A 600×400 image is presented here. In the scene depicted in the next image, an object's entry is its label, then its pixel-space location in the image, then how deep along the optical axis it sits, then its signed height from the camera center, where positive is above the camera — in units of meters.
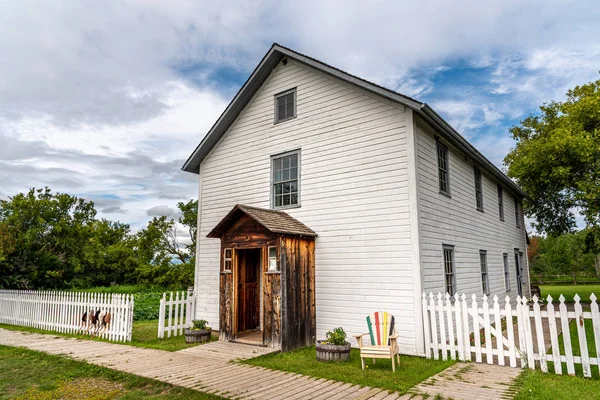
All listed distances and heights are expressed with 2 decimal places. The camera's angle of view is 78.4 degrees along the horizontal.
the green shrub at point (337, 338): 7.64 -1.47
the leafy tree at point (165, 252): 27.34 +1.22
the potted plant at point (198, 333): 9.69 -1.69
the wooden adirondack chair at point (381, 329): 7.35 -1.25
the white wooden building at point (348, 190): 8.72 +2.15
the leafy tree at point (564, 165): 16.30 +4.68
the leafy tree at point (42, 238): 18.80 +1.73
